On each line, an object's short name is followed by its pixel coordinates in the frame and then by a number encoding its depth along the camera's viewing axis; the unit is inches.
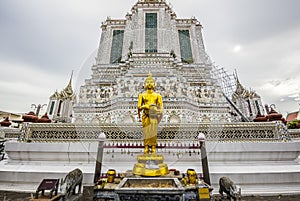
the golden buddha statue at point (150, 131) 134.3
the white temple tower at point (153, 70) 566.4
